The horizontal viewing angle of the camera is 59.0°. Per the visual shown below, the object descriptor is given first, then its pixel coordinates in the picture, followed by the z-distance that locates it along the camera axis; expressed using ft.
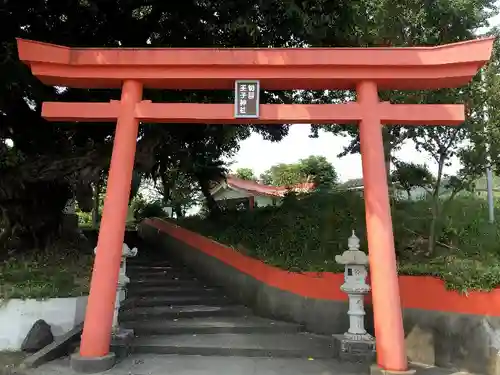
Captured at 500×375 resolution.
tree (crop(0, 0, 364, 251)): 24.77
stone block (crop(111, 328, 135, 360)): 19.56
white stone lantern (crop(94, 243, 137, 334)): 20.43
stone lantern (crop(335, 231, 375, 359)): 19.47
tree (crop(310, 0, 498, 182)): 23.66
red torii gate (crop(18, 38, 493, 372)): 18.48
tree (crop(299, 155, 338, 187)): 69.72
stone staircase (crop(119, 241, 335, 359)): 20.33
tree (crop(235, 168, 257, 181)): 123.65
